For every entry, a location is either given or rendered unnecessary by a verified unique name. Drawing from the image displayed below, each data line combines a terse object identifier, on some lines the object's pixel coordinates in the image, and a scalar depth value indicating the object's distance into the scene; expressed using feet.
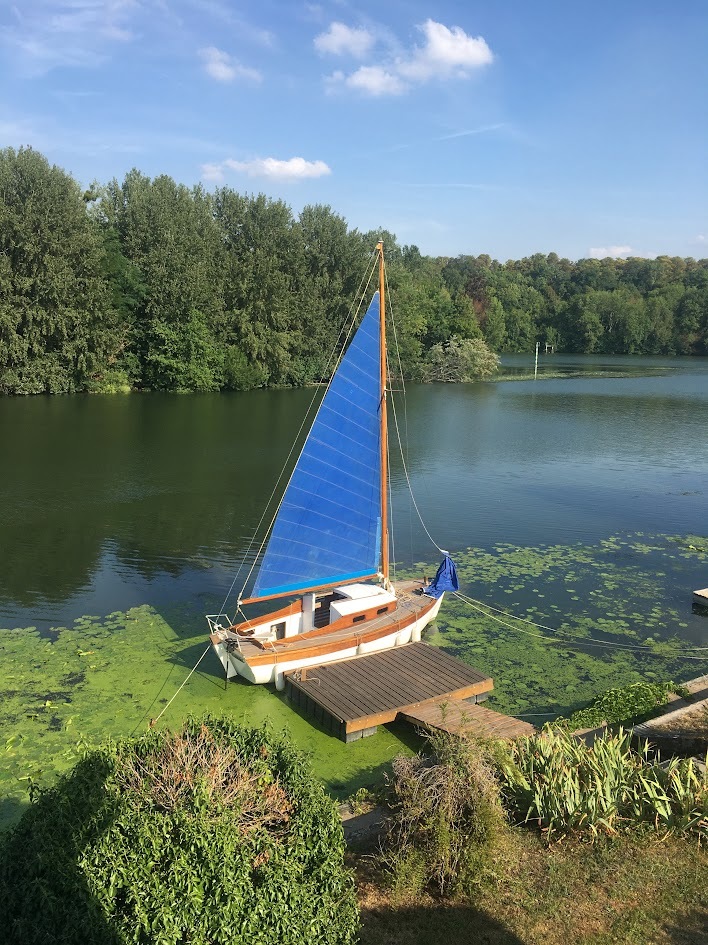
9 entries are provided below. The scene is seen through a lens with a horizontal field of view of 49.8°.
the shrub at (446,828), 24.80
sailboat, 51.37
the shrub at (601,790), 27.96
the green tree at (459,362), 255.70
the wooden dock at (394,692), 42.78
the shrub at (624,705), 40.55
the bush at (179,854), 17.28
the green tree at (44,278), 172.24
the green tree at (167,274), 198.29
